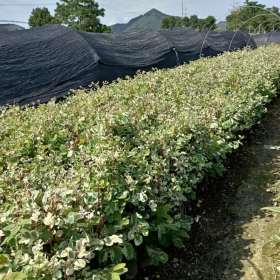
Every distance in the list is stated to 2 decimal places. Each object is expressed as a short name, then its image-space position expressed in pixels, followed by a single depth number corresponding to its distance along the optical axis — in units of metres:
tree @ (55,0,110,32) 38.50
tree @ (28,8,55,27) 44.53
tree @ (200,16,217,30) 71.89
